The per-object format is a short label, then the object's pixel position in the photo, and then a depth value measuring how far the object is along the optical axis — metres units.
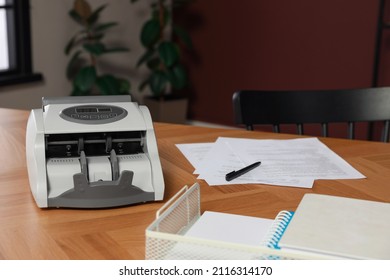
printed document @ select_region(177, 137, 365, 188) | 1.29
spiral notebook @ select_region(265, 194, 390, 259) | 0.86
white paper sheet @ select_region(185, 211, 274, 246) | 0.97
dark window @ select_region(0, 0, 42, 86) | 3.62
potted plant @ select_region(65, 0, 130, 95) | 3.79
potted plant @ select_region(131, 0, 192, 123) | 4.12
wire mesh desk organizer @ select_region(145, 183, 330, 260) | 0.81
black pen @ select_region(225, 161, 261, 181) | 1.28
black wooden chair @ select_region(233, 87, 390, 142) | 1.72
